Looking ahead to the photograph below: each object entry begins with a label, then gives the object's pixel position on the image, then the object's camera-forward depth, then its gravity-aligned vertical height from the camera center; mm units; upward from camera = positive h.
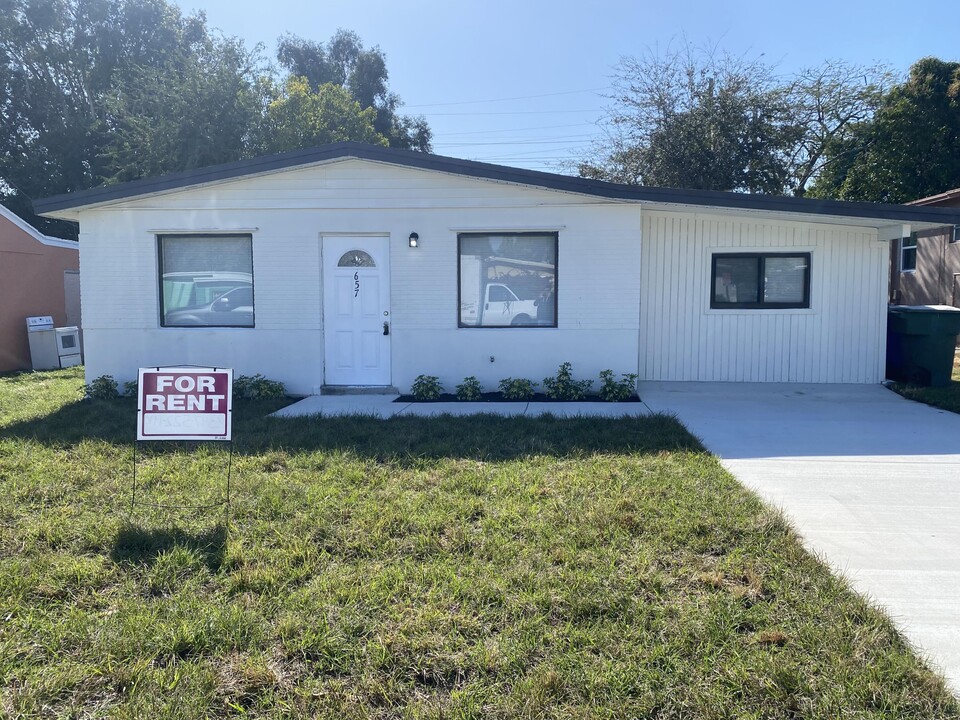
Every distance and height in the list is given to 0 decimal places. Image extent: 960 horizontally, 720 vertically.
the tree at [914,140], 21406 +5452
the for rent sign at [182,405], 4746 -631
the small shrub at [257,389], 9313 -1021
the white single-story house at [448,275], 9281 +538
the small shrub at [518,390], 9086 -1010
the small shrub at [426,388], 9148 -994
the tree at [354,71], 35844 +12896
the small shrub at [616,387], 9000 -972
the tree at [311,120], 23578 +7132
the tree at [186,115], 20531 +6082
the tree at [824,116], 22812 +6639
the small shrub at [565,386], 9078 -972
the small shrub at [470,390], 9125 -1017
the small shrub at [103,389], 9594 -1048
